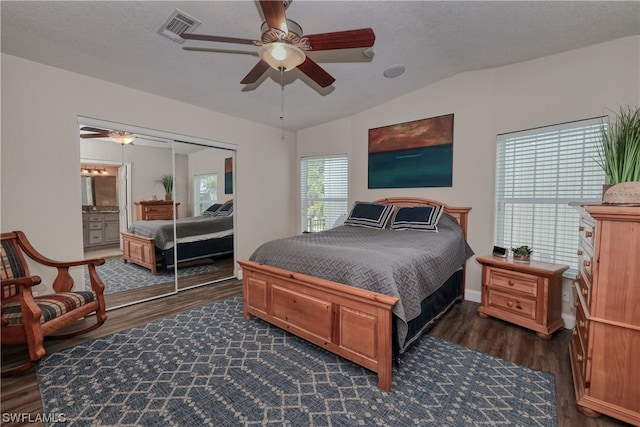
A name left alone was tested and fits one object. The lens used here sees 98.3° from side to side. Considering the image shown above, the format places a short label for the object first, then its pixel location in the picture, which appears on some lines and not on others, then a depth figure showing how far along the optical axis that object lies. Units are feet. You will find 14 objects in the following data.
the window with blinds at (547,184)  8.63
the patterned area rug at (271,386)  5.22
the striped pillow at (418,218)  10.96
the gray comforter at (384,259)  6.23
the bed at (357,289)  6.05
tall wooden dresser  4.90
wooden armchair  6.30
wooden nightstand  8.16
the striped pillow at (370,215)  12.19
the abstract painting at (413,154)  11.92
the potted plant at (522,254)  9.08
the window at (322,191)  15.65
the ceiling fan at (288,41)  5.35
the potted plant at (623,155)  5.95
